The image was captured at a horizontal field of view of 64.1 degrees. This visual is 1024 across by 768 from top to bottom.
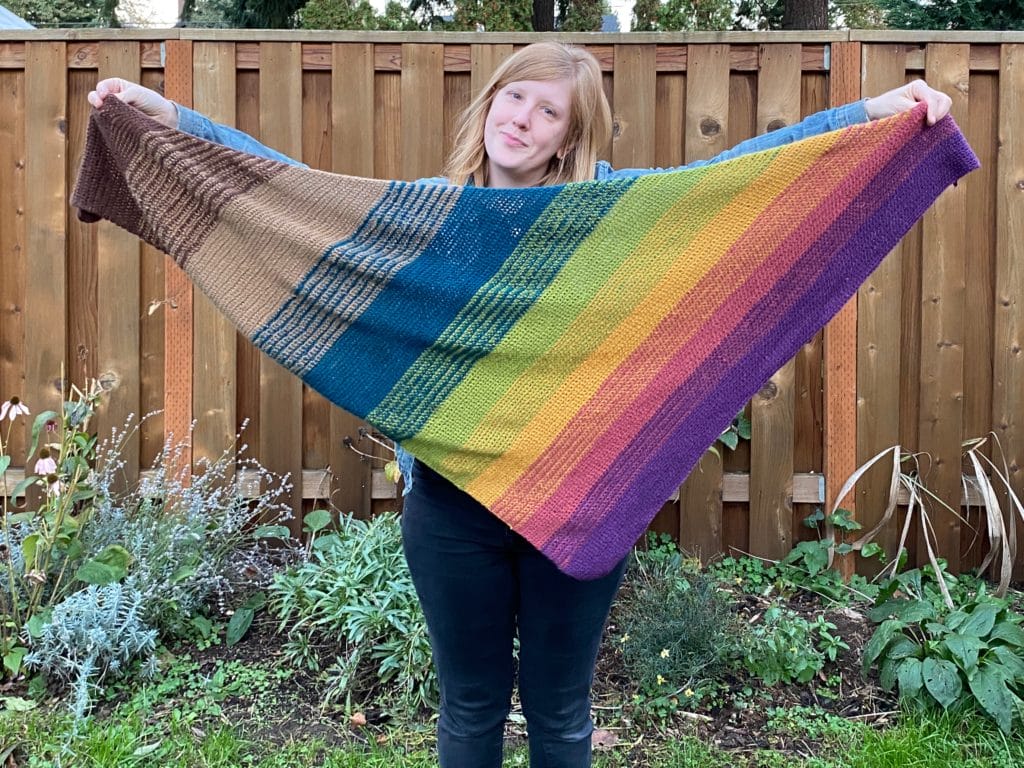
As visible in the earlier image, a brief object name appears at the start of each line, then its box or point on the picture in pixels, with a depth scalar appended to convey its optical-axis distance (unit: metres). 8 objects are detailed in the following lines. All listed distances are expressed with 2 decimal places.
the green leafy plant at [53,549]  2.41
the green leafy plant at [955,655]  2.21
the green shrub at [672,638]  2.40
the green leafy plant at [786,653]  2.46
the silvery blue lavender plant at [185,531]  2.60
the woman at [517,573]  1.53
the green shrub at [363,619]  2.37
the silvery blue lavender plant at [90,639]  2.35
